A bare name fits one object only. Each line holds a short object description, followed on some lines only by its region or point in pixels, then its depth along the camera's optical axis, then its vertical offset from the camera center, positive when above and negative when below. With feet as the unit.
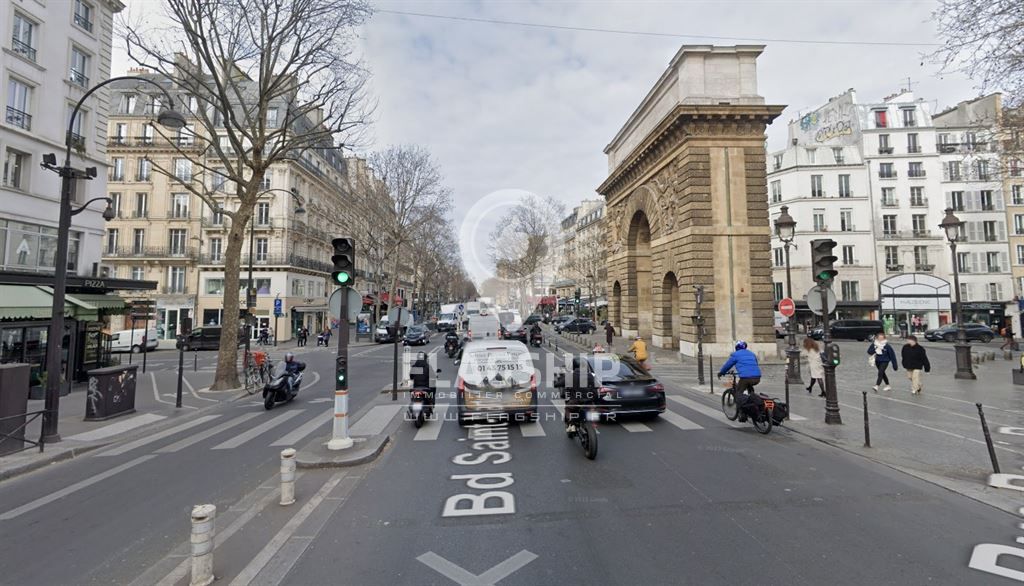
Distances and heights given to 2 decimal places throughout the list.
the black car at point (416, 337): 97.96 -2.83
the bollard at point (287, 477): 17.08 -5.84
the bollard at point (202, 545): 11.24 -5.64
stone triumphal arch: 71.77 +21.39
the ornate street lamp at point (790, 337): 46.57 -1.65
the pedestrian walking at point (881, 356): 42.24 -3.23
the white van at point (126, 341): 93.35 -3.36
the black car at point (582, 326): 123.38 -0.76
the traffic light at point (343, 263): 23.94 +3.31
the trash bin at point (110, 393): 33.35 -5.22
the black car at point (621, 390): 29.30 -4.38
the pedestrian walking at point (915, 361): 39.58 -3.48
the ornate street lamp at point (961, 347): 47.83 -2.80
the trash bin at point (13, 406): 24.62 -4.51
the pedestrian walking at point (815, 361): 40.29 -3.55
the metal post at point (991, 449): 19.24 -5.50
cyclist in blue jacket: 28.89 -3.19
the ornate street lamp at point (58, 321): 26.86 +0.29
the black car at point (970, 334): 104.01 -2.89
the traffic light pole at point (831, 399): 29.35 -5.06
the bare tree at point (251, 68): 43.34 +26.22
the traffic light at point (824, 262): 30.32 +4.13
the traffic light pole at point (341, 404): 23.49 -4.17
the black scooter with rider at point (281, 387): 37.40 -5.39
